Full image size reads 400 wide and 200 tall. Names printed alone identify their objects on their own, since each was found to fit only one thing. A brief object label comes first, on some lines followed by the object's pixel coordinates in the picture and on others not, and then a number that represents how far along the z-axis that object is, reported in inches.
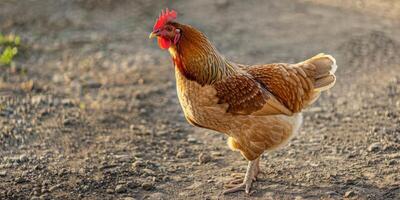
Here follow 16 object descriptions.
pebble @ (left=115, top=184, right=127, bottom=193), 215.3
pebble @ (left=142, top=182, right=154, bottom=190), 218.1
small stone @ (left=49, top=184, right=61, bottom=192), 213.3
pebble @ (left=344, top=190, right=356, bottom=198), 209.5
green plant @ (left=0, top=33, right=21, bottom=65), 343.8
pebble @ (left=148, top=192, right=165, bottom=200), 212.8
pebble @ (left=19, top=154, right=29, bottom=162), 234.9
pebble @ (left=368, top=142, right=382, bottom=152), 242.7
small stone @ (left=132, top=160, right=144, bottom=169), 233.2
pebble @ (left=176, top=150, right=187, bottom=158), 247.3
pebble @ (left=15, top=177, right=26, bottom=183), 217.9
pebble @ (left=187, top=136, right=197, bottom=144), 262.5
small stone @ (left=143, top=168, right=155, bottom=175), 229.1
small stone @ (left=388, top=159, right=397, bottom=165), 229.6
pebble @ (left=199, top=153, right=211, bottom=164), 241.8
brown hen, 204.5
